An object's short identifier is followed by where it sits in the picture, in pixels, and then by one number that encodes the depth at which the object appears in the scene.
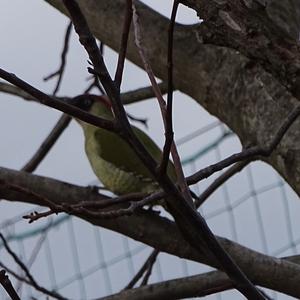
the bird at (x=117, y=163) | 6.93
